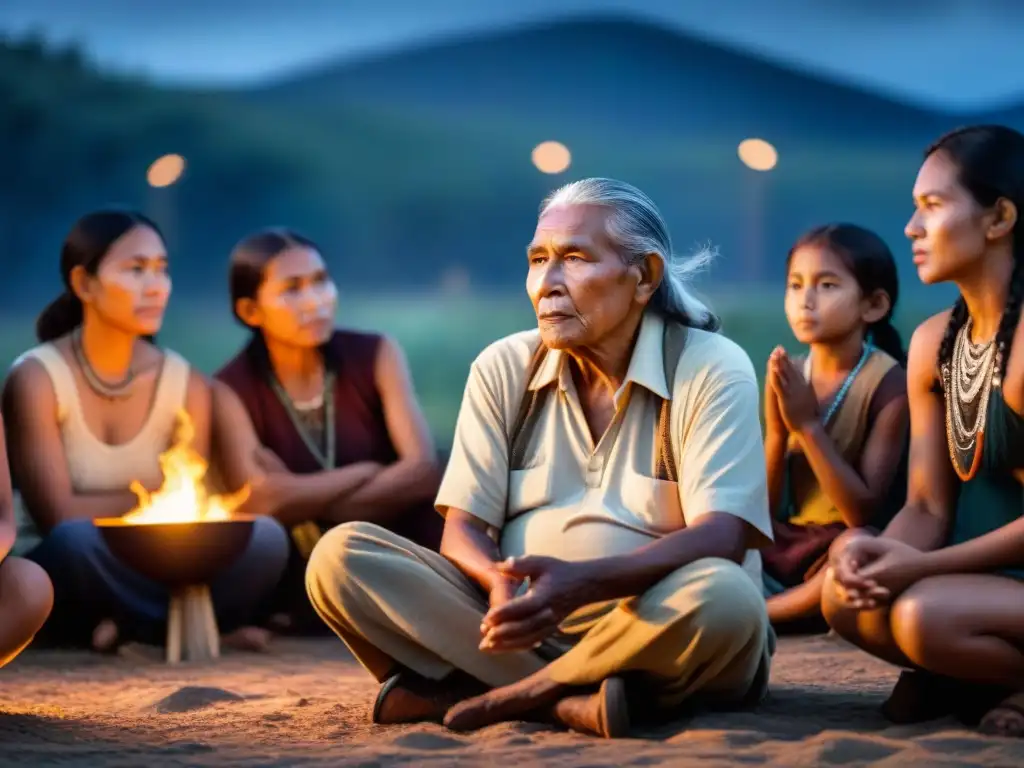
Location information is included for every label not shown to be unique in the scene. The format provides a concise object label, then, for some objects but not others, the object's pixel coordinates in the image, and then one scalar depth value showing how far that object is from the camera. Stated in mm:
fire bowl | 5668
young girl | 6023
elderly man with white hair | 3859
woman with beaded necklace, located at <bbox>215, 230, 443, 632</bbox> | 6816
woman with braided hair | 3852
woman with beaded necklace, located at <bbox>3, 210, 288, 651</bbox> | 6305
